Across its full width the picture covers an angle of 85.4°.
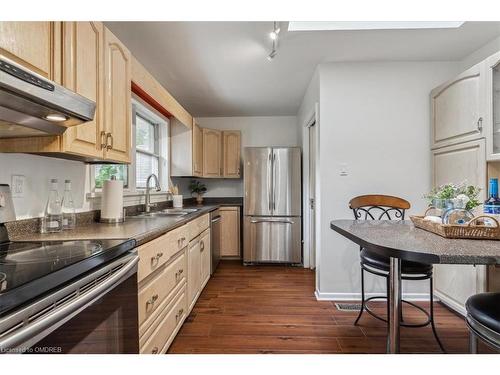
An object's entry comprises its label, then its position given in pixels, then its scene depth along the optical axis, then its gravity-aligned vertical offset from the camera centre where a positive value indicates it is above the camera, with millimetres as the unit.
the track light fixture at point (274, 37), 2068 +1214
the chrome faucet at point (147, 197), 2773 -100
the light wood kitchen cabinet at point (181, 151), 3728 +508
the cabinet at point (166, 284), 1402 -635
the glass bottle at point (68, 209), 1586 -132
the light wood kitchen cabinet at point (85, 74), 1265 +576
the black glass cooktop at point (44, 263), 667 -241
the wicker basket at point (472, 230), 1252 -207
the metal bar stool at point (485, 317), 1010 -510
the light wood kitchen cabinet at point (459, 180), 2059 +61
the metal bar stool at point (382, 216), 1754 -281
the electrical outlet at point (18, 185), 1339 +15
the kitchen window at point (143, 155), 2396 +394
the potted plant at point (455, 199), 1417 -62
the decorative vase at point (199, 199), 4629 -193
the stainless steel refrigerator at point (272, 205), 3889 -251
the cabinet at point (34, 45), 985 +567
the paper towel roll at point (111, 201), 1853 -91
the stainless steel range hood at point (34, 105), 840 +305
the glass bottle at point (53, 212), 1479 -135
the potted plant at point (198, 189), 4637 -22
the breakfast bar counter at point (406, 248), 991 -247
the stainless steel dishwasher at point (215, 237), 3415 -670
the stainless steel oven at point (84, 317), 646 -378
